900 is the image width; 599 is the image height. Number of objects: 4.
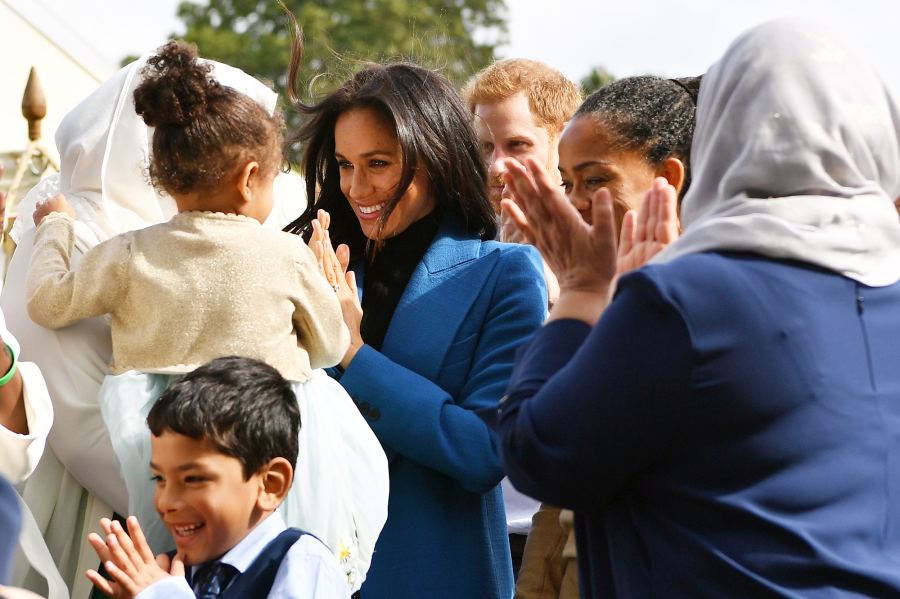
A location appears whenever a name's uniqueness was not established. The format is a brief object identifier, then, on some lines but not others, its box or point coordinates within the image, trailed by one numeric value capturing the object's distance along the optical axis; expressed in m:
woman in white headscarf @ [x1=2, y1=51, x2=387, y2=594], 6.26
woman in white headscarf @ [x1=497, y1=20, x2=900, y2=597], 4.46
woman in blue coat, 7.16
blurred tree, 57.06
